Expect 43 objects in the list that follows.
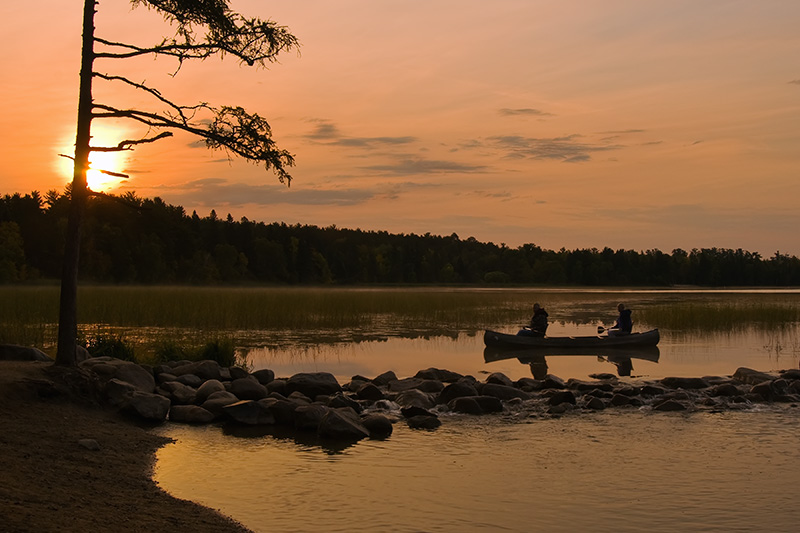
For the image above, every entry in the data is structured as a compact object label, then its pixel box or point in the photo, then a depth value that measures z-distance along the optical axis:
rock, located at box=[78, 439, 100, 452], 11.52
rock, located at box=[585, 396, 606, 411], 16.53
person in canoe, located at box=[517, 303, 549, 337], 29.72
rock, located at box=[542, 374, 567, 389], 19.05
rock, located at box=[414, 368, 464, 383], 20.36
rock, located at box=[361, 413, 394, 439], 14.12
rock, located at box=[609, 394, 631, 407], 17.00
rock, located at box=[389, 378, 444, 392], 18.34
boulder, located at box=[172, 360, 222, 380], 18.83
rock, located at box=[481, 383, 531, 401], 17.56
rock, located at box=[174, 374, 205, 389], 17.62
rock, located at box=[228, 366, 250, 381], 18.64
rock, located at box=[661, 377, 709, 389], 19.31
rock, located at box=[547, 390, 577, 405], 16.86
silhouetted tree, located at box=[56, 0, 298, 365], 14.88
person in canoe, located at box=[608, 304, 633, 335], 30.64
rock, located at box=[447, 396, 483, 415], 16.16
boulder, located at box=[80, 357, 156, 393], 15.91
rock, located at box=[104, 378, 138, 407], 14.65
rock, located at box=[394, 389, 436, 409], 16.73
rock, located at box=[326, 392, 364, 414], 15.88
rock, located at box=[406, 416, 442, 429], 14.76
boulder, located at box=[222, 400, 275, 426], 14.73
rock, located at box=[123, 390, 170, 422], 14.34
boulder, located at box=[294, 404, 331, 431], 14.28
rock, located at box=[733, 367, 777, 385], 20.11
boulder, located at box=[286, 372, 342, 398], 17.41
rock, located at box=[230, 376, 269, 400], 16.70
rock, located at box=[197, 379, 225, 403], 16.17
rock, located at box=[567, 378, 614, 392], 18.78
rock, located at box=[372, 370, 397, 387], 19.58
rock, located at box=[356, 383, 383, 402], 17.47
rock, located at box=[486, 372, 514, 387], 19.22
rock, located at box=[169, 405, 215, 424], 14.88
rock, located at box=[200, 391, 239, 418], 15.29
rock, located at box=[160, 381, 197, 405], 16.08
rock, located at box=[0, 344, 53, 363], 16.06
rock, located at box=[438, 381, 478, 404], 17.17
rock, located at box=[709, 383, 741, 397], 18.08
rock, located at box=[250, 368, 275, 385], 18.56
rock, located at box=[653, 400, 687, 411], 16.50
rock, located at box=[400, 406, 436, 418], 15.64
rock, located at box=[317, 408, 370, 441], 13.67
